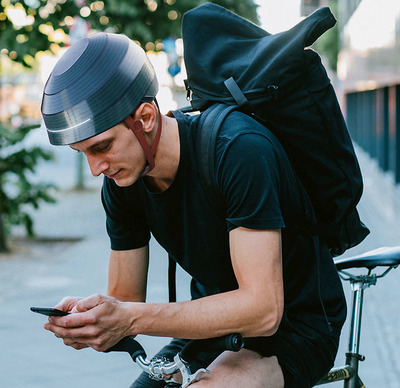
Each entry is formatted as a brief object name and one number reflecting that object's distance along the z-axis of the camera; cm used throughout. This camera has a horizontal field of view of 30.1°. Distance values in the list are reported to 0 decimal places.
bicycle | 245
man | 189
